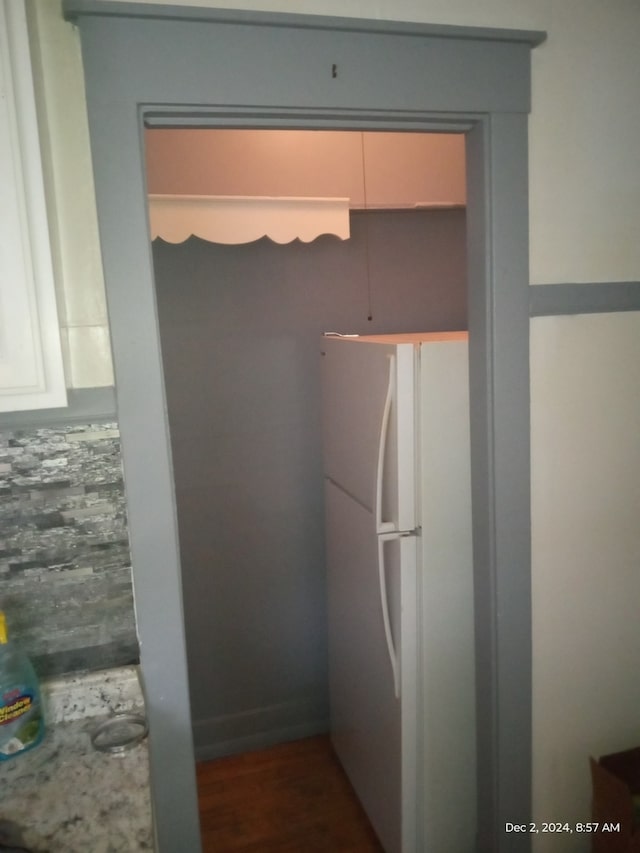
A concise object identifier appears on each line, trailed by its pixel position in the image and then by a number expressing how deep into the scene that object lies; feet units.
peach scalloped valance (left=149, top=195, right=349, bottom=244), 6.87
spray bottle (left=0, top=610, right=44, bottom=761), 3.98
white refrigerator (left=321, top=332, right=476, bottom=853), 5.54
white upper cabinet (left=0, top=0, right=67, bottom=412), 3.16
